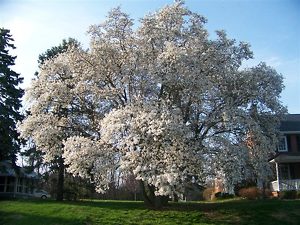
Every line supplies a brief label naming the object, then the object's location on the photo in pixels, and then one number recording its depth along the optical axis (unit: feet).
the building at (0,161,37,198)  103.31
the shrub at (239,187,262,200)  82.32
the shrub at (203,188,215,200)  109.77
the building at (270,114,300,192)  87.62
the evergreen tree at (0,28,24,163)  85.88
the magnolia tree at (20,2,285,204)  52.75
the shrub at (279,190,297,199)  80.57
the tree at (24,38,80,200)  82.75
